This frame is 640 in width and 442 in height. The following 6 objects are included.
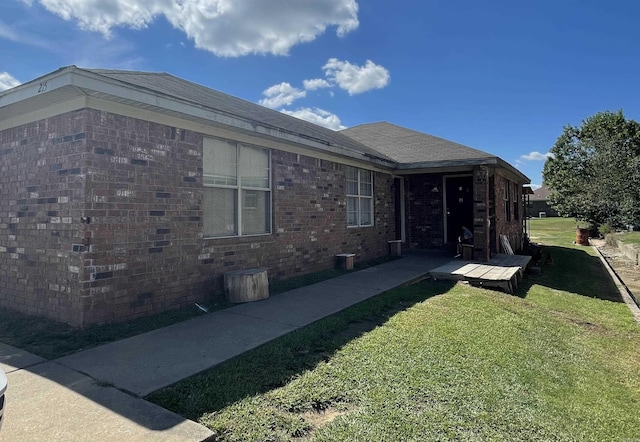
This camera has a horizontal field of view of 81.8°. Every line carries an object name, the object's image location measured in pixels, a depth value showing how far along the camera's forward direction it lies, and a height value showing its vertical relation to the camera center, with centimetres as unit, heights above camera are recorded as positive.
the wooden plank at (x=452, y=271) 795 -109
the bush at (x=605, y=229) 2286 -61
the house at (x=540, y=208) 4698 +158
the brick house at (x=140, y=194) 446 +49
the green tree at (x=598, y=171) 2272 +346
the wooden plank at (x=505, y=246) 1170 -79
